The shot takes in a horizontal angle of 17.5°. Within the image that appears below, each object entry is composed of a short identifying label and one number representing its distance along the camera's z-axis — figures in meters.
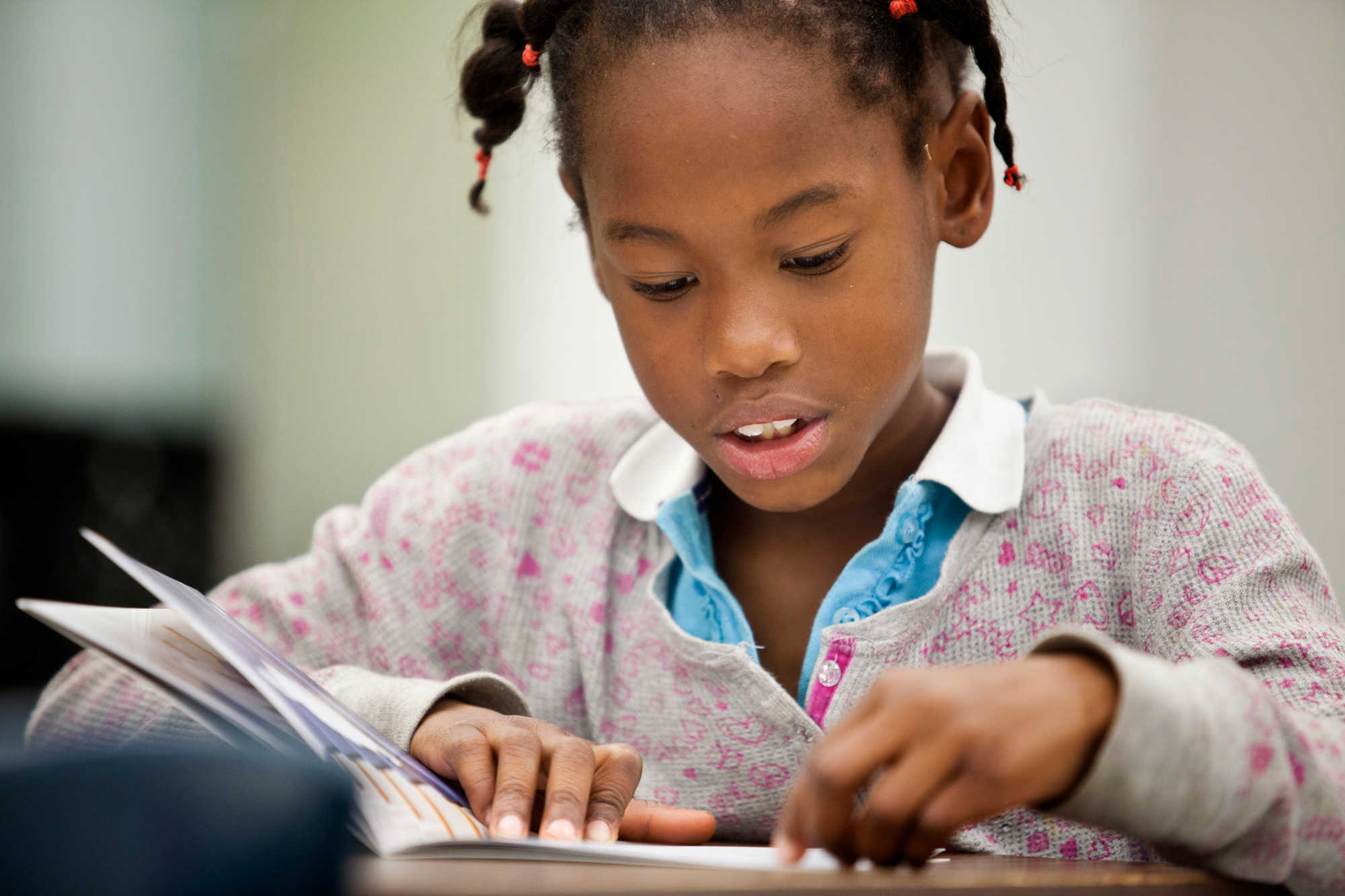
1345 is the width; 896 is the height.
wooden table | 1.14
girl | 1.50
